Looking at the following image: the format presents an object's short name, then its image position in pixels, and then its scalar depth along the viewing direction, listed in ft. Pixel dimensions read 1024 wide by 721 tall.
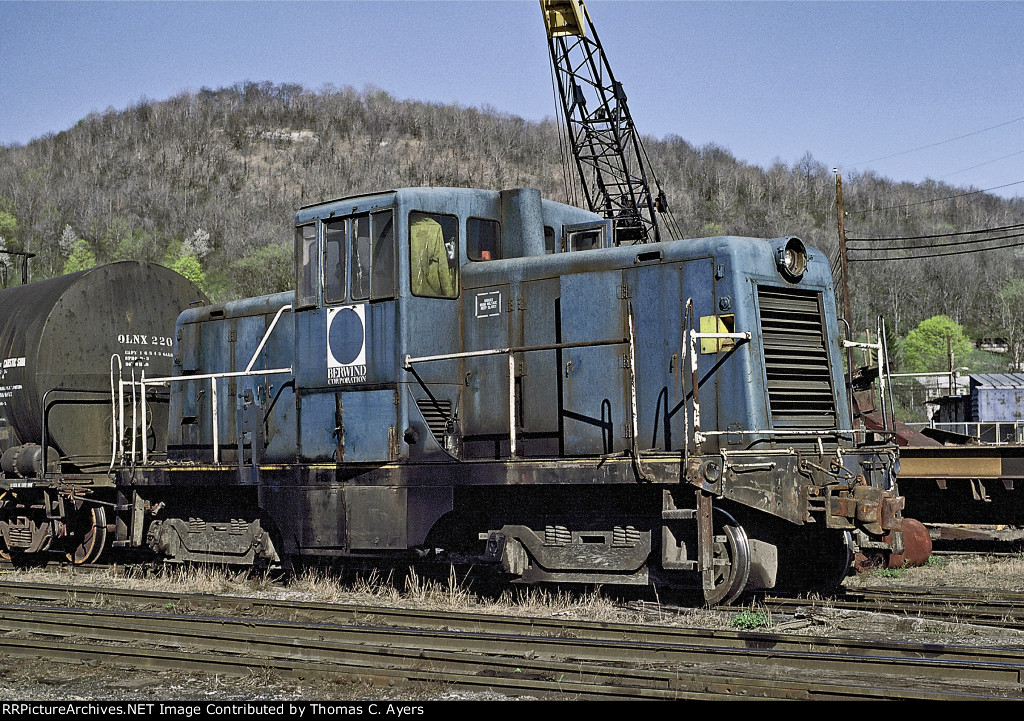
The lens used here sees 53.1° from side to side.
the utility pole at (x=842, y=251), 92.89
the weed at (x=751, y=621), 26.03
